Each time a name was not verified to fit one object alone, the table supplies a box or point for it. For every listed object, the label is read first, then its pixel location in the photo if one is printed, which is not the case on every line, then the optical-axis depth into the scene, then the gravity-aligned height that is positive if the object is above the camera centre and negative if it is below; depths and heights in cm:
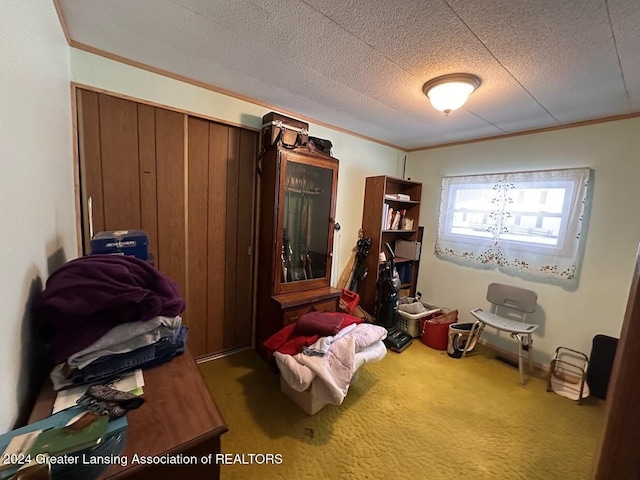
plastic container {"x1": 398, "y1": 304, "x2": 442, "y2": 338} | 290 -118
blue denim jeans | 83 -56
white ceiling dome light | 170 +86
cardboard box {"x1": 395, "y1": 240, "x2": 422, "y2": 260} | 332 -42
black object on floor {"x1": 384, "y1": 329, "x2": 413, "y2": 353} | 269 -131
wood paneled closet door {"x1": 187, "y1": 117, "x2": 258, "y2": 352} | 212 -21
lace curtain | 233 +3
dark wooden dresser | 65 -62
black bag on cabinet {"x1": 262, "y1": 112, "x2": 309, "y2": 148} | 213 +65
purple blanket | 80 -33
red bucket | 276 -120
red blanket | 179 -92
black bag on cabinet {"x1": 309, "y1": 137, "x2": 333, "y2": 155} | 231 +60
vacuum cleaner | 289 -98
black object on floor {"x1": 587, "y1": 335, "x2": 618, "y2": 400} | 206 -108
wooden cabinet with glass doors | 215 -24
